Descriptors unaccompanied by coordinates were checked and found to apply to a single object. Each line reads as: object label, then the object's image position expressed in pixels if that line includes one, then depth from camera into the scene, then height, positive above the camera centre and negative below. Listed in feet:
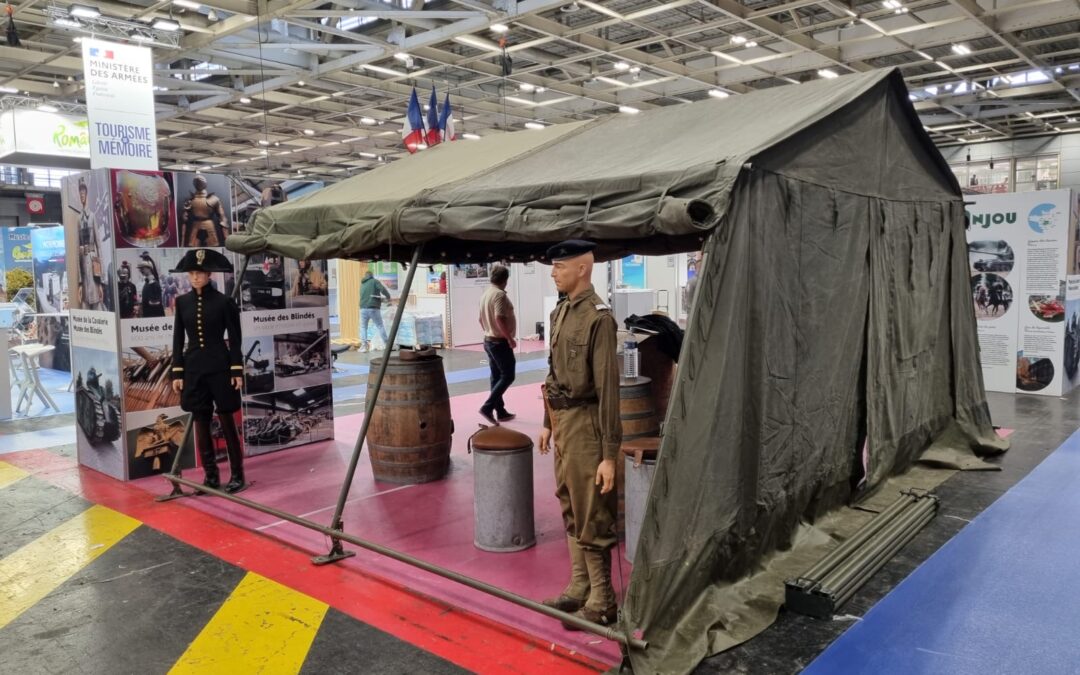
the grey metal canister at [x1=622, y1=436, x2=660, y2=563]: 14.39 -3.81
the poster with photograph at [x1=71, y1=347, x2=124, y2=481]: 21.76 -3.69
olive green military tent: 11.69 +0.37
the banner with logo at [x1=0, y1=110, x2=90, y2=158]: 40.70 +8.13
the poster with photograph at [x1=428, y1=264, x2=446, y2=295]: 57.16 -0.16
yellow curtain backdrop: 59.93 -1.53
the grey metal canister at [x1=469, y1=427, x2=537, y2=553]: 15.57 -4.30
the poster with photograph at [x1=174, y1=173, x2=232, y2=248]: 22.56 +2.17
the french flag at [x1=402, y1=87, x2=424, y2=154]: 26.35 +5.20
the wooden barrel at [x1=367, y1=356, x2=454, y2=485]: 20.42 -3.87
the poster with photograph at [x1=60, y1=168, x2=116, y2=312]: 21.29 +1.36
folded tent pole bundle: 12.77 -5.29
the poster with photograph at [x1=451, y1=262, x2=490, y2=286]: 56.75 +0.24
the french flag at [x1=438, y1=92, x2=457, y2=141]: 28.18 +5.71
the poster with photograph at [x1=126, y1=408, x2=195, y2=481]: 21.75 -4.53
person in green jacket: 49.01 -1.15
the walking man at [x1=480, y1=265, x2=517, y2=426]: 27.71 -1.98
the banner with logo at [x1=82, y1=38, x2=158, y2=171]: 28.46 +6.71
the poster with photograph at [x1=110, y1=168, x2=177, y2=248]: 21.25 +2.07
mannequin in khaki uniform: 11.65 -2.21
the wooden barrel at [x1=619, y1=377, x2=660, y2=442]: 16.47 -2.86
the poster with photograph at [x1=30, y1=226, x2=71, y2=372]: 46.34 -0.52
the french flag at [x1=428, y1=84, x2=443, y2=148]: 26.50 +5.20
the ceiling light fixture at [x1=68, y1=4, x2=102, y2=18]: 29.22 +10.29
